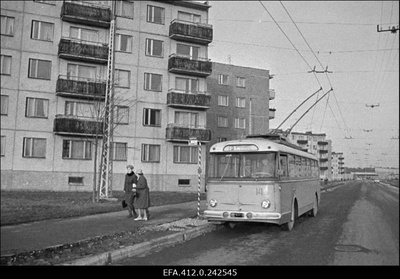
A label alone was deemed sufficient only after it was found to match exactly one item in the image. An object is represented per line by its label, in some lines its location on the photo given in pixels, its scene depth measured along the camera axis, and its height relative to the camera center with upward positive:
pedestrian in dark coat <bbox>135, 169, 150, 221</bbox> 13.02 -0.68
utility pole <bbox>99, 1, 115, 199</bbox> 20.88 +3.05
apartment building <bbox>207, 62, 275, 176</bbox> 47.56 +9.71
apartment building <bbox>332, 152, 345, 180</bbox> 100.88 +1.25
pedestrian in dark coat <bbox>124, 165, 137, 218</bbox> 13.33 -0.50
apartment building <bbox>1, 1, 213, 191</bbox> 27.23 +6.48
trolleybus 10.50 -0.16
